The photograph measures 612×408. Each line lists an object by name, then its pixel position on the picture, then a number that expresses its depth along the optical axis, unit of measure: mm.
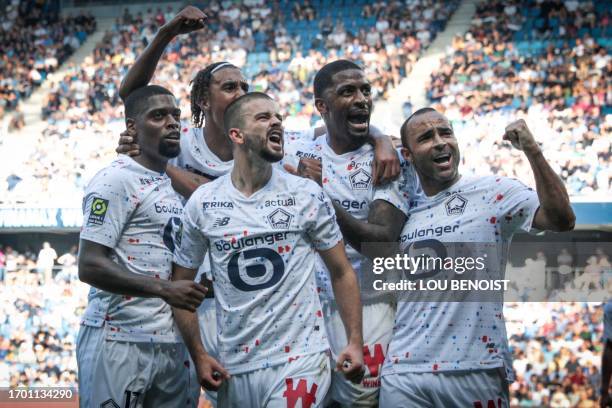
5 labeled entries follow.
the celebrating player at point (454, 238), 4141
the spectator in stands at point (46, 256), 16719
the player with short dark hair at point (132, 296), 4449
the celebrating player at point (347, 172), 4586
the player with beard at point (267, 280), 3959
